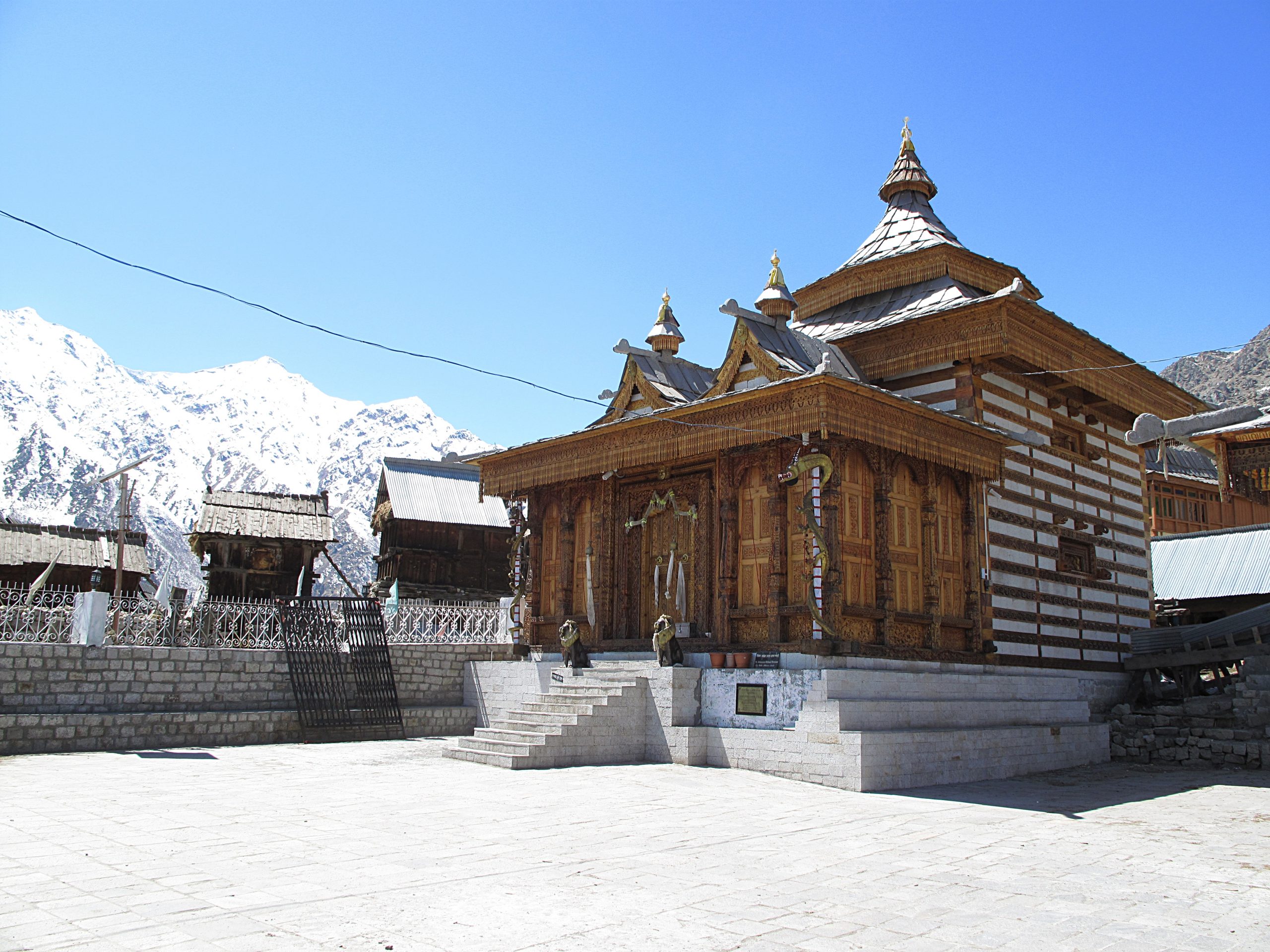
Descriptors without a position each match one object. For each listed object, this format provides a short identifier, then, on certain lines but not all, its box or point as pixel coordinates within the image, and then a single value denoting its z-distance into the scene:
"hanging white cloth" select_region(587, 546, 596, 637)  18.28
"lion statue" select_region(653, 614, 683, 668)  15.45
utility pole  23.43
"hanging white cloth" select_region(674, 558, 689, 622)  16.88
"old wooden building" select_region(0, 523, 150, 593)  32.78
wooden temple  15.12
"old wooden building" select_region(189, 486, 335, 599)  34.91
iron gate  17.41
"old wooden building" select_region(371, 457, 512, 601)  36.19
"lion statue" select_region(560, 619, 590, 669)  16.83
